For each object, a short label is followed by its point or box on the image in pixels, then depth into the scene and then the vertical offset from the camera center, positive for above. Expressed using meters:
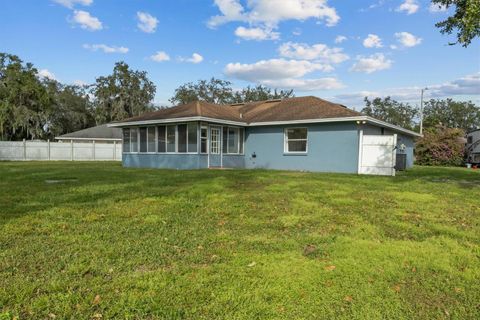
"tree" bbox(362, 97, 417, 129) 65.56 +6.20
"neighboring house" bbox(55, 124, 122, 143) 35.28 +0.87
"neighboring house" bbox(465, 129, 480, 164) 31.45 -0.17
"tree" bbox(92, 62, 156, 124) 48.53 +6.71
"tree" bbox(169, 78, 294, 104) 53.38 +7.56
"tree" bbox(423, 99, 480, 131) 65.88 +6.07
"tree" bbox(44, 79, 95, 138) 47.16 +4.73
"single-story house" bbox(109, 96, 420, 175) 15.62 +0.34
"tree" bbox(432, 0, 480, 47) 8.77 +3.31
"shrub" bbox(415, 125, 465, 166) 28.75 -0.13
